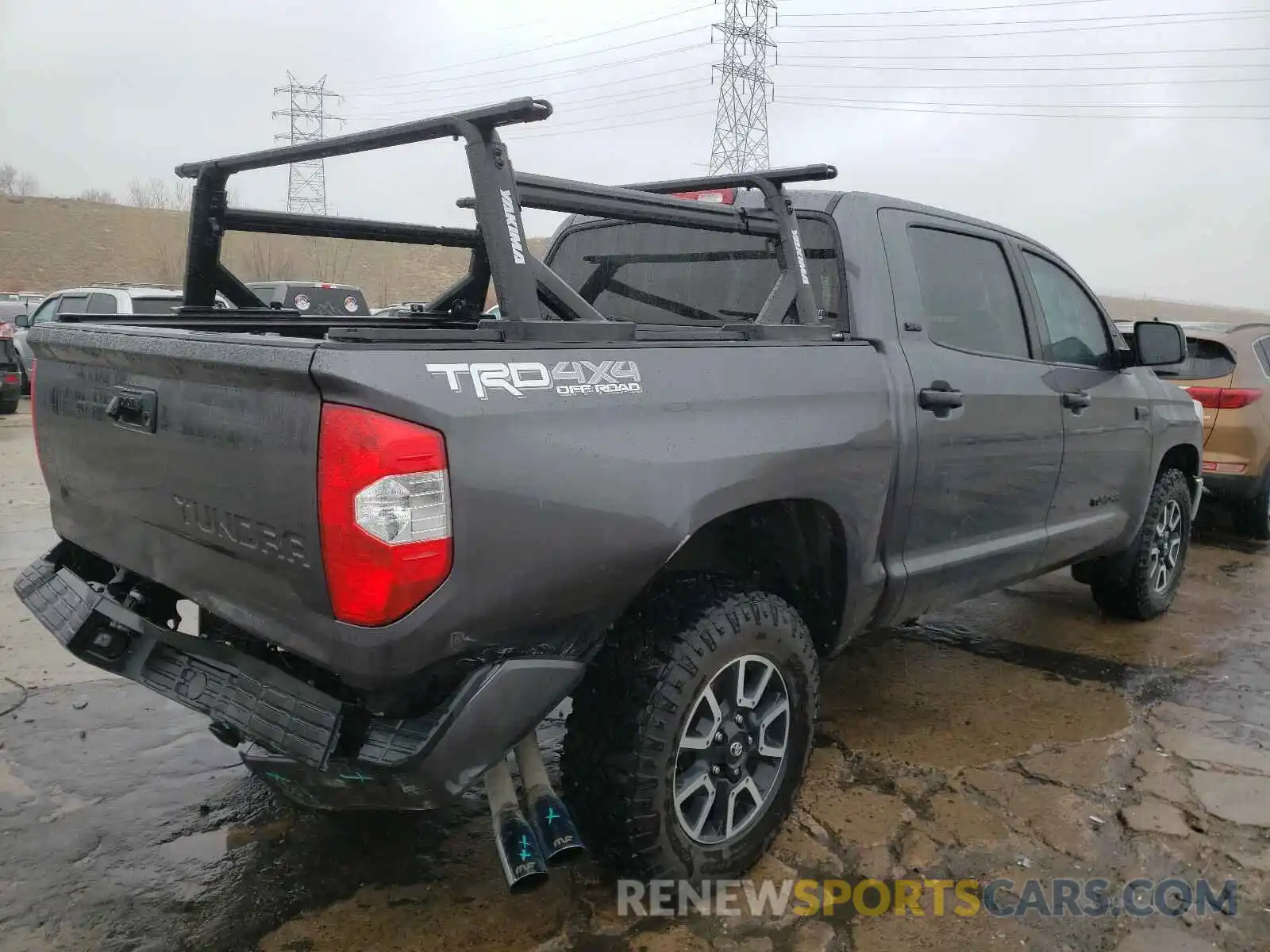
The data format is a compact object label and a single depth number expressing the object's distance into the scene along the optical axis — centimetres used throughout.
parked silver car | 1052
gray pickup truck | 191
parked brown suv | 687
